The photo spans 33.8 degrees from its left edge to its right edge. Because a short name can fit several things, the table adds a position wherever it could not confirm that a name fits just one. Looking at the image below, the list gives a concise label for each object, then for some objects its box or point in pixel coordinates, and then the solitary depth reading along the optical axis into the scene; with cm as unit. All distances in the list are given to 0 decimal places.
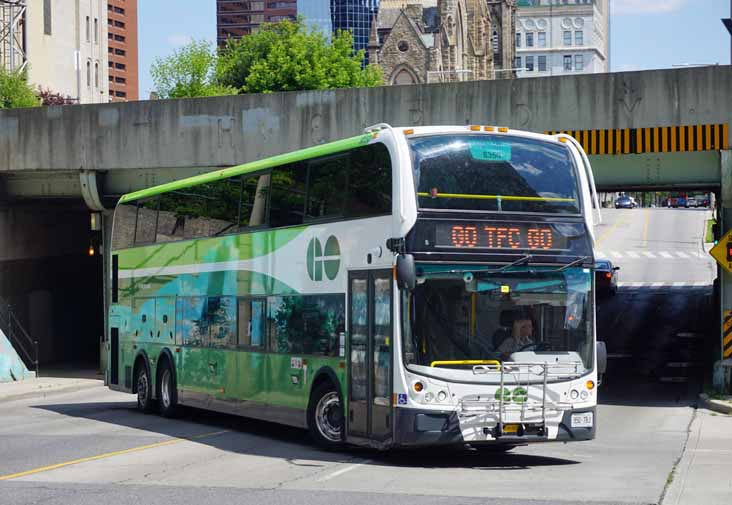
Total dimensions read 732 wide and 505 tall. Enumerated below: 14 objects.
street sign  2355
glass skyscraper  19500
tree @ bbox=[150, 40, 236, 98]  8619
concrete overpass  2542
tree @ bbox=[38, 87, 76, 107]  8494
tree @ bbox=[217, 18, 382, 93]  8331
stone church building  12712
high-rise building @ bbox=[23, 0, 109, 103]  10800
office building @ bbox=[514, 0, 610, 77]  19275
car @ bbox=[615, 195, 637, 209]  11944
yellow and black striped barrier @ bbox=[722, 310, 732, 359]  2436
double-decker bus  1427
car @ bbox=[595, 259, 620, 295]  4834
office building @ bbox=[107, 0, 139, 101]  19725
